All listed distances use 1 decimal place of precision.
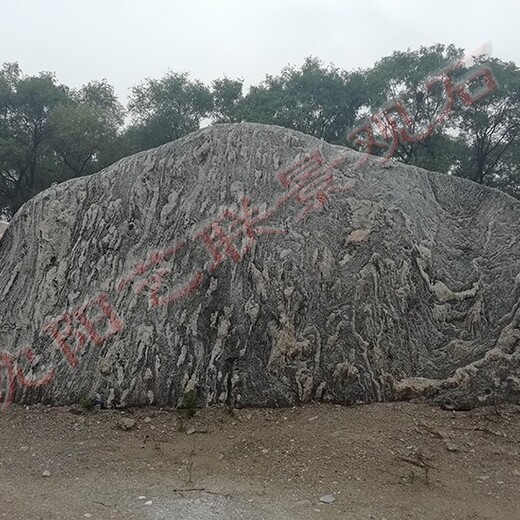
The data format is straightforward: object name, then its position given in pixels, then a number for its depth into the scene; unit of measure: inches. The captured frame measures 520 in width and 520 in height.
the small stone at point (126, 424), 191.2
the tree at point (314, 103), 699.4
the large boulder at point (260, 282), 204.2
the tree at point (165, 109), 716.7
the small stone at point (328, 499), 146.3
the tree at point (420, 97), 630.5
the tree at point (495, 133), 623.2
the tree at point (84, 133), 659.4
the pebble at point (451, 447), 170.7
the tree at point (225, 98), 750.5
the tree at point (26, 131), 692.1
